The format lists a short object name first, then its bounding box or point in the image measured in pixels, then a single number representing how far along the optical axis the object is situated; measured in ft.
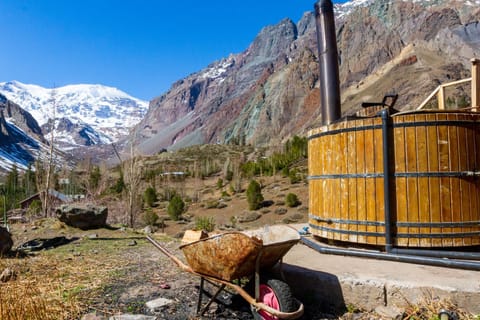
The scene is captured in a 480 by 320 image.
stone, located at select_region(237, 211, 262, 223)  71.67
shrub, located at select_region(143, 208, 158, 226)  62.93
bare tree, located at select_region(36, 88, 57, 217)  46.75
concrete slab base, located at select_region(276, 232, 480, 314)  11.94
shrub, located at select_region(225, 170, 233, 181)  137.90
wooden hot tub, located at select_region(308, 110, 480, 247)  15.44
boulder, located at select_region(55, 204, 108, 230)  34.06
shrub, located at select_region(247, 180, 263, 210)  79.61
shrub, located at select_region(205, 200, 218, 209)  91.66
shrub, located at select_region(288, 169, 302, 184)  96.92
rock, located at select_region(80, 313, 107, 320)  12.51
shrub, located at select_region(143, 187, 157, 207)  94.48
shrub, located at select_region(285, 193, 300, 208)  74.90
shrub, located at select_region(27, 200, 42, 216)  59.99
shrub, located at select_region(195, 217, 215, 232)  36.24
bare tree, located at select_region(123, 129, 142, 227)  41.93
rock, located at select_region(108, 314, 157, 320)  12.41
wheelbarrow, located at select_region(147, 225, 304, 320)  11.48
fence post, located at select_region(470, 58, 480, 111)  19.22
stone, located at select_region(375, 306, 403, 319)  12.03
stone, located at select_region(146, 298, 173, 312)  13.67
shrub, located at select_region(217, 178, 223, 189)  122.82
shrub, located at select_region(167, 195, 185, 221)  75.05
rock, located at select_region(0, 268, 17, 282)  17.19
